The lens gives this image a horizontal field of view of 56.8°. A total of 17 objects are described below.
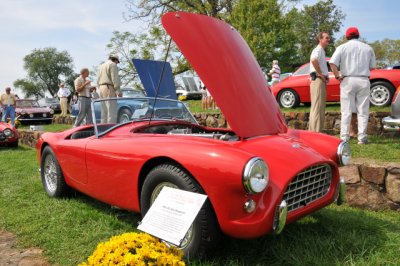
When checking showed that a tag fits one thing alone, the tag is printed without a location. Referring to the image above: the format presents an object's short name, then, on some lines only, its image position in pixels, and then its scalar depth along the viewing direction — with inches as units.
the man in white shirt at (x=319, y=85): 221.5
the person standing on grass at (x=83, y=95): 316.2
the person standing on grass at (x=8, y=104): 498.6
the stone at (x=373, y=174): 137.2
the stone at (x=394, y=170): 133.8
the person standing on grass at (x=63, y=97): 622.6
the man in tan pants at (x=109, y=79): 283.0
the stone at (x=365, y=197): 138.5
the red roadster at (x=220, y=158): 86.4
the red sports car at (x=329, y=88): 296.0
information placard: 80.4
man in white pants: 206.5
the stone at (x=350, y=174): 142.4
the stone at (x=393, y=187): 134.2
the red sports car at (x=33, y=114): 634.2
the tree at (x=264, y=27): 972.7
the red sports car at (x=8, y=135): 338.3
